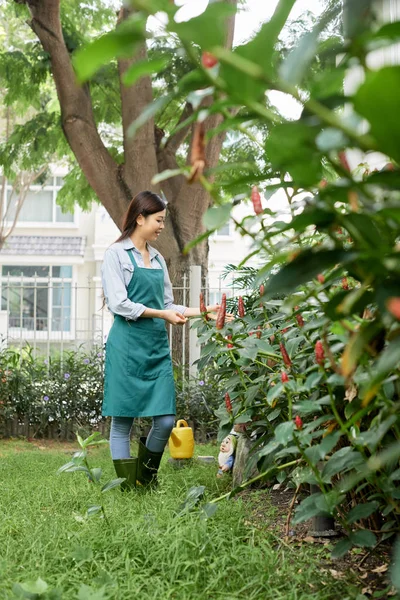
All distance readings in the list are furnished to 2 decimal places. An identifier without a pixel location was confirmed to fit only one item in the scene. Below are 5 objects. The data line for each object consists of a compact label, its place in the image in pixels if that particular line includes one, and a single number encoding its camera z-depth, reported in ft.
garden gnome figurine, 14.15
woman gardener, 13.97
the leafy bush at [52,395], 24.66
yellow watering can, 16.16
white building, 68.85
